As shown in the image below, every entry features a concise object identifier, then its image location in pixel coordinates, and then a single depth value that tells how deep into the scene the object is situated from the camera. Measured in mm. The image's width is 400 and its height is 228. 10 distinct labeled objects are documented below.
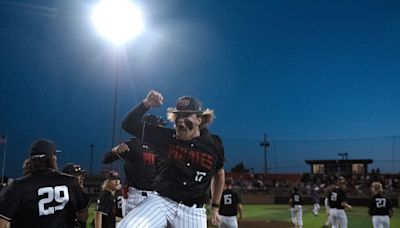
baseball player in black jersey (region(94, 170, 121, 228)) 7055
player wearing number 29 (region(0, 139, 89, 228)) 3975
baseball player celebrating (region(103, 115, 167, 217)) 6281
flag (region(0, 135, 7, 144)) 26425
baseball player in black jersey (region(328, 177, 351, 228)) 15516
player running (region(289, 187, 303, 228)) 19641
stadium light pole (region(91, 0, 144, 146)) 18578
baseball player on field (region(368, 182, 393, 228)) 13750
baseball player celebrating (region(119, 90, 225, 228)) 4332
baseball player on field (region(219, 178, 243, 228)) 12695
